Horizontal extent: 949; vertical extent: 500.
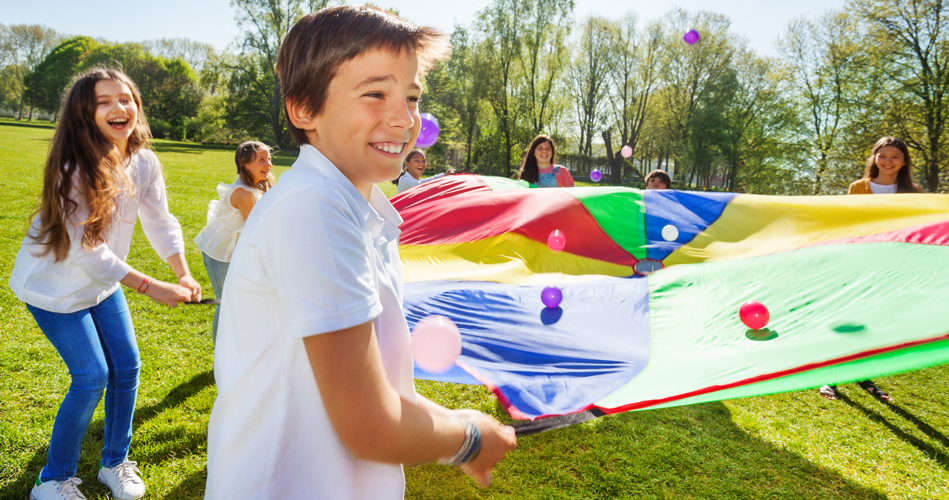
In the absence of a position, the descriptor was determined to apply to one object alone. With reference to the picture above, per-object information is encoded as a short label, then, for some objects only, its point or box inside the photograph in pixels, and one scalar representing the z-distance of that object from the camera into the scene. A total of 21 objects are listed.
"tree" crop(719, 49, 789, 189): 29.17
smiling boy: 0.77
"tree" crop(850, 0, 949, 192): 15.55
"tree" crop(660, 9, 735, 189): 29.55
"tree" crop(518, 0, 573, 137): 29.83
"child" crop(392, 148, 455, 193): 7.05
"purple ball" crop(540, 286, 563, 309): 2.94
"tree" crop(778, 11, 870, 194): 19.38
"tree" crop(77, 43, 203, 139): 39.78
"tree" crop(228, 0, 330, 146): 33.72
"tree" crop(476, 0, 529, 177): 29.92
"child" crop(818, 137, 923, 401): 4.73
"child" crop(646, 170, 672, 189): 6.50
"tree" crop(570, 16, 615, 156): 32.38
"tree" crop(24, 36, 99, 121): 45.88
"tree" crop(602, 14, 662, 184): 31.36
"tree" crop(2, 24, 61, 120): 47.38
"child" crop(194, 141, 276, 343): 3.75
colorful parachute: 1.90
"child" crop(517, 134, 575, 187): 6.40
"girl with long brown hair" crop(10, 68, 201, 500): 2.23
